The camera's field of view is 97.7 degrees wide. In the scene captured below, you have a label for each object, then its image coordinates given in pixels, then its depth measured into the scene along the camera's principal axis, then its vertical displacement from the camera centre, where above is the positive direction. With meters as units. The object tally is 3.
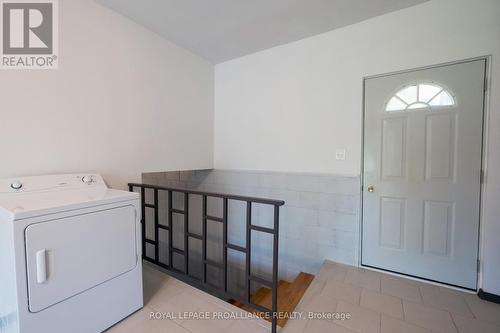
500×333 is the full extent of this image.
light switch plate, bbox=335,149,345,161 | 2.31 +0.05
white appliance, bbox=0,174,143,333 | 1.12 -0.58
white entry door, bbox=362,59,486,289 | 1.83 -0.11
